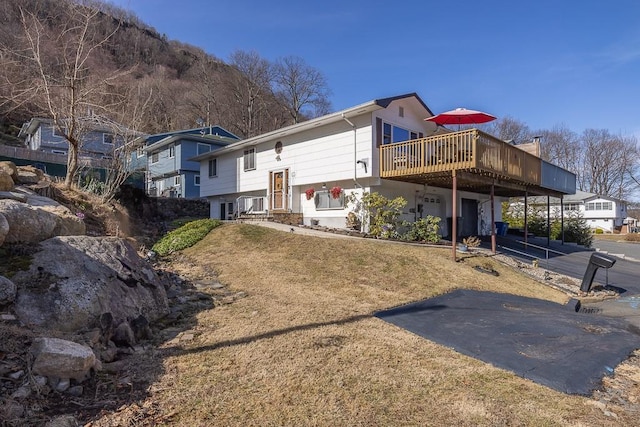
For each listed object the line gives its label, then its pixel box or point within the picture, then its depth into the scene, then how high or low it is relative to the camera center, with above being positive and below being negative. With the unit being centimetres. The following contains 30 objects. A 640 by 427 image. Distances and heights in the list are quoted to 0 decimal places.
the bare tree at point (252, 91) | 3872 +1315
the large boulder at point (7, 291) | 352 -78
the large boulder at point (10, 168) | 672 +85
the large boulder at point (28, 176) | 753 +81
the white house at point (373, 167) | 1218 +175
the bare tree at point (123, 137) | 1074 +245
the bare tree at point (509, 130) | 4416 +1019
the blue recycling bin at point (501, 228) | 1944 -92
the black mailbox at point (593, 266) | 932 -144
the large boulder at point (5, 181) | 592 +52
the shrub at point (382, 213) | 1309 -6
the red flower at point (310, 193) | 1589 +83
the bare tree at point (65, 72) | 894 +365
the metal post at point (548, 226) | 1824 -79
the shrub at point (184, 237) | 1027 -76
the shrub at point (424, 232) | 1318 -76
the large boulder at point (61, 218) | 559 -10
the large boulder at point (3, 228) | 415 -18
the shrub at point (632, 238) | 3072 -232
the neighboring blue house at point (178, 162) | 2488 +359
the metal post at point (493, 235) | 1280 -87
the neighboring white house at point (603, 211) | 4218 +0
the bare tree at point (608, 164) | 4872 +648
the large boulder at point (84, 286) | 371 -88
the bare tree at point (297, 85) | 3872 +1373
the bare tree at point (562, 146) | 4925 +897
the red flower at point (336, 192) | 1485 +81
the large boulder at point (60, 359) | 285 -120
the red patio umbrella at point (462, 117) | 1338 +356
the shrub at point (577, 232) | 2111 -125
